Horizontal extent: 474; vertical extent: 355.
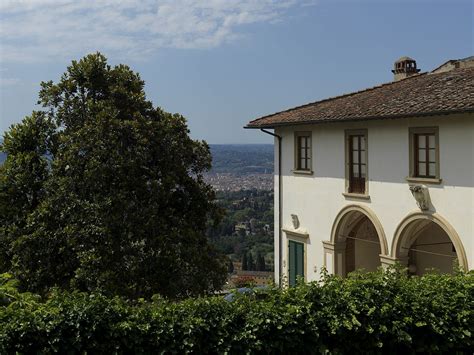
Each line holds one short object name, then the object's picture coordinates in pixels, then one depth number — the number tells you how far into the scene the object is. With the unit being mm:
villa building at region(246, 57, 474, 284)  13164
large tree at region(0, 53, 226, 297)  15102
